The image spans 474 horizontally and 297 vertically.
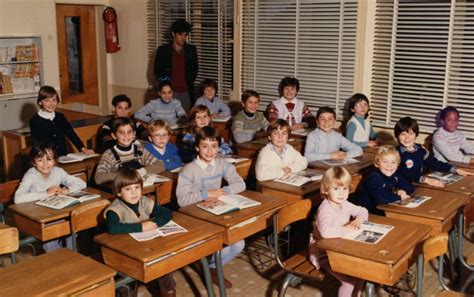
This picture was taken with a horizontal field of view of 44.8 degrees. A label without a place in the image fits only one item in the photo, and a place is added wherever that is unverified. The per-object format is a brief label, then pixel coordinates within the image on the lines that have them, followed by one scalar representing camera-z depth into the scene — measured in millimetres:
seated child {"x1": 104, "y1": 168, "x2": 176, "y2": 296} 3238
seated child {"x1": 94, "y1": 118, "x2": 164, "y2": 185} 4520
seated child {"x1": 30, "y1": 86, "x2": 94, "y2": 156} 5531
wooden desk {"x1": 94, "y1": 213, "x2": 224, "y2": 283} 2799
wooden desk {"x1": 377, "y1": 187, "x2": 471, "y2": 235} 3488
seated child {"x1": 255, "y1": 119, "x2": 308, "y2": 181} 4453
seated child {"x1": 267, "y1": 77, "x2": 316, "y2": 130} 6703
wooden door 9336
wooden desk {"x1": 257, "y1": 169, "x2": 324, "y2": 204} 4016
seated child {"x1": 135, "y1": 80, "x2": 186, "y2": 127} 6750
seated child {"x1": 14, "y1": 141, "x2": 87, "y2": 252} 3943
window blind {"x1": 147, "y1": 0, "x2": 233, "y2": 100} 7945
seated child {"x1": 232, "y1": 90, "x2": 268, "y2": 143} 6137
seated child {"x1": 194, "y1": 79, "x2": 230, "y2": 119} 7098
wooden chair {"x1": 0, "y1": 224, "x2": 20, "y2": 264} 2947
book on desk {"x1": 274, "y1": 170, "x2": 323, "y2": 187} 4234
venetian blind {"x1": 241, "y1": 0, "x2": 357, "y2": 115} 6754
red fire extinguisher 9266
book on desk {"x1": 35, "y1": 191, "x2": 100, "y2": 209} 3680
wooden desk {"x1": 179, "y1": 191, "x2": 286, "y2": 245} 3324
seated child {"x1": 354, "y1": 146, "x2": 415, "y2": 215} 3844
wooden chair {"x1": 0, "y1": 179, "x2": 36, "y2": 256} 4059
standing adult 7723
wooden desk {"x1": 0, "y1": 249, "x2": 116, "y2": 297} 2438
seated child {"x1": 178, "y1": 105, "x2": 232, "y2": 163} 5273
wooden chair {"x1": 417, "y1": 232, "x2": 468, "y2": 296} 2982
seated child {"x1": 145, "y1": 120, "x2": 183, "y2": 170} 4801
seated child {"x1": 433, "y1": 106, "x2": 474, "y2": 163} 5379
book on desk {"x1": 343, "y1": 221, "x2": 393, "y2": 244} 3030
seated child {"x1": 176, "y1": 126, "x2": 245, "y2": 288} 3858
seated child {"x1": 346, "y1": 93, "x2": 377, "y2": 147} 5945
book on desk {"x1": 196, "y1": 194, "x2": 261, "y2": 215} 3522
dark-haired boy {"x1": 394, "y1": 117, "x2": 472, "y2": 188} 4621
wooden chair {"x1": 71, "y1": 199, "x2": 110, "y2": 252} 3371
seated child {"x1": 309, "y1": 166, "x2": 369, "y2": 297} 3221
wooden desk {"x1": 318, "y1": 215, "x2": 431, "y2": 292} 2764
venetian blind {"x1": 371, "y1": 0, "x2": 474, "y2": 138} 5922
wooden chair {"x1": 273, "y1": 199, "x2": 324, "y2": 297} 3326
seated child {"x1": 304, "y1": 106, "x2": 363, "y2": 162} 5359
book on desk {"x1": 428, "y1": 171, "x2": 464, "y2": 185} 4410
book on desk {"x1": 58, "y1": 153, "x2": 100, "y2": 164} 4889
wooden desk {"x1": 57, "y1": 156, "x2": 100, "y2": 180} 4682
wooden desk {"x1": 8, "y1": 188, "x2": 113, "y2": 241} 3438
